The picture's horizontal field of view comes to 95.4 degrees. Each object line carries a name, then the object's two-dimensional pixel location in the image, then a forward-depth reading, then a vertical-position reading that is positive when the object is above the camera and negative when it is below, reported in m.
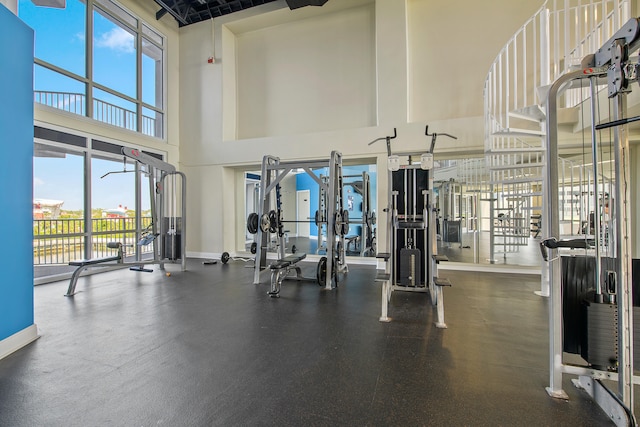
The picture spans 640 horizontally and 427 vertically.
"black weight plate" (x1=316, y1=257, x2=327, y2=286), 4.39 -0.89
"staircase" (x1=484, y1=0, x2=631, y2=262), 3.11 +1.71
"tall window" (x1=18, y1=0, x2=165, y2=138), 4.80 +2.93
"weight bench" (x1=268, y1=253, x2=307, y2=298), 3.94 -0.86
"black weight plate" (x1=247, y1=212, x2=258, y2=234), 5.05 -0.15
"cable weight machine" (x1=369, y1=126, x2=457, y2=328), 3.64 -0.18
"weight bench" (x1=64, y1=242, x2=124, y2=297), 4.00 -0.69
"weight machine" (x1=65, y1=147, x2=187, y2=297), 5.39 -0.30
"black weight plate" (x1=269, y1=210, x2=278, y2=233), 4.95 -0.12
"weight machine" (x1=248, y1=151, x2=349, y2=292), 4.44 -0.10
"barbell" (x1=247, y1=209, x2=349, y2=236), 4.69 -0.14
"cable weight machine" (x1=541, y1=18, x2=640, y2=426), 1.47 -0.37
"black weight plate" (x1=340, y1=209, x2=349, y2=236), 4.86 -0.16
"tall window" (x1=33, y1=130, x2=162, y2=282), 4.77 +0.29
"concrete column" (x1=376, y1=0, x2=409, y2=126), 5.61 +2.95
